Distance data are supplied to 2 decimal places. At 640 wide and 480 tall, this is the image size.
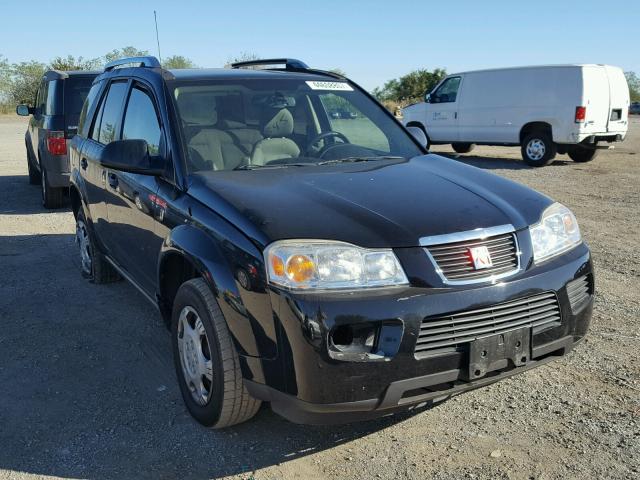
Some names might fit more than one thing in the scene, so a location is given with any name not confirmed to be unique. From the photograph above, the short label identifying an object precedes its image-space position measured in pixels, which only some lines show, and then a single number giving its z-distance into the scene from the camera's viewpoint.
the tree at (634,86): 87.57
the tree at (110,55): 43.29
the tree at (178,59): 38.41
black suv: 2.57
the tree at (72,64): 41.41
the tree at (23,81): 45.91
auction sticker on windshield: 4.39
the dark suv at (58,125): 8.55
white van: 13.77
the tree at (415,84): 60.38
